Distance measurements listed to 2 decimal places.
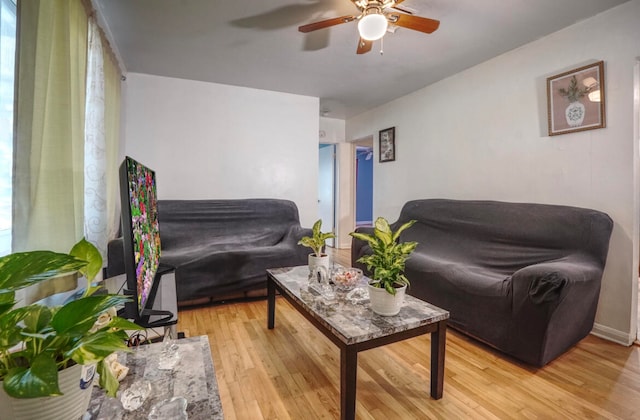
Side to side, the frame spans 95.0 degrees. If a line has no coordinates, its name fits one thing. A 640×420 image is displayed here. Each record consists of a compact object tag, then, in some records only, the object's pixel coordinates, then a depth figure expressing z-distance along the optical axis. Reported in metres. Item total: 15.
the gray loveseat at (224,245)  2.63
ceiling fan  1.71
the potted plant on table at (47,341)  0.43
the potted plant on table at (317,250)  2.03
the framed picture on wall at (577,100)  2.17
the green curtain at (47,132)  1.22
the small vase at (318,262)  2.02
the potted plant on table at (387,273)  1.40
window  1.19
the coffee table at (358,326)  1.24
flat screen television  1.00
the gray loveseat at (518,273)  1.70
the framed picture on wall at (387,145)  4.23
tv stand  1.25
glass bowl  1.73
